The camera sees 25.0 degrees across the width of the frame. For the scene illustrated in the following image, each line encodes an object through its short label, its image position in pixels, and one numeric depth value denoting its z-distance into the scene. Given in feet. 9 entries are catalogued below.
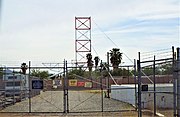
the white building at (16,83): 89.56
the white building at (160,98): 67.63
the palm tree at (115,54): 220.84
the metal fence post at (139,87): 49.48
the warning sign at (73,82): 82.16
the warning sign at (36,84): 73.38
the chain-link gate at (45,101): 73.56
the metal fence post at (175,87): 36.11
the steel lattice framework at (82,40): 165.17
